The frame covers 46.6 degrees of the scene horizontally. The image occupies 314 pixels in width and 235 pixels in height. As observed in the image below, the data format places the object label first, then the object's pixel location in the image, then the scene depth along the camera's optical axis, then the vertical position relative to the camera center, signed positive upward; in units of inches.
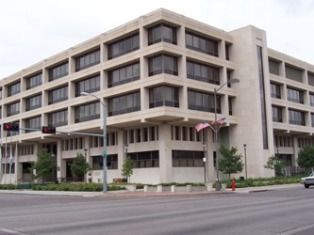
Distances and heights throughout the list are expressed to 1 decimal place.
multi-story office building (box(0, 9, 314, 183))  1688.7 +349.1
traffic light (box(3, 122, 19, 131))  1087.3 +121.9
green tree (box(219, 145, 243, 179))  1666.2 +1.5
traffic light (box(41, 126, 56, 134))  1137.2 +114.4
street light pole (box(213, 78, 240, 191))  1248.9 -79.1
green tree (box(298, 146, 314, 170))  2149.1 +15.9
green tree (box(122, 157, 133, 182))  1629.9 -13.7
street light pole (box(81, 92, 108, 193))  1298.8 -14.2
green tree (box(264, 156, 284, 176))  1818.0 -17.7
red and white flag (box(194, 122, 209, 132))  1383.2 +139.8
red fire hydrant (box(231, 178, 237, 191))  1264.4 -78.5
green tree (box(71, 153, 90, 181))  1821.9 +0.1
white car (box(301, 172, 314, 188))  1287.9 -72.3
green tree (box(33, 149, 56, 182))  1992.3 +14.3
